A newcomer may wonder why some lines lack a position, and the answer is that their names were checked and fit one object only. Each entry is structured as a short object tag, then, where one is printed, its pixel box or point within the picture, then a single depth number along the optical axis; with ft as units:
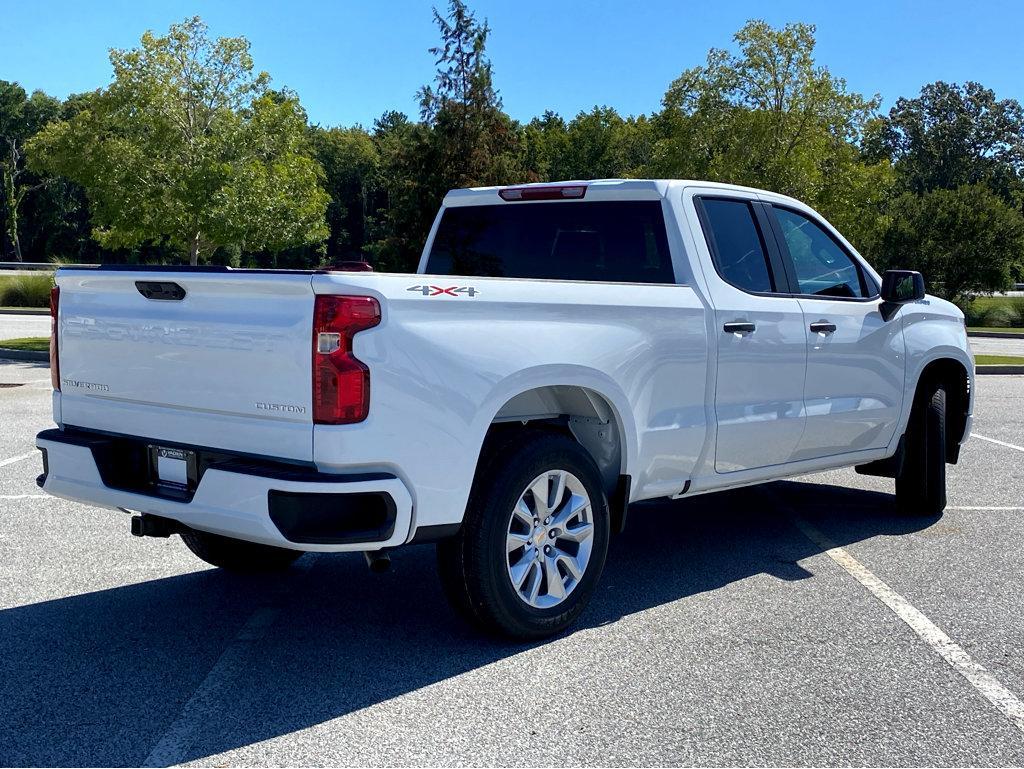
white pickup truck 13.20
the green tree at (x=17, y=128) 287.69
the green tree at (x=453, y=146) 91.86
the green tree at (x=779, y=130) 107.24
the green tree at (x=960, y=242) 173.58
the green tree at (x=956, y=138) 334.65
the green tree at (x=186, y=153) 71.97
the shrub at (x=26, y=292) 120.06
